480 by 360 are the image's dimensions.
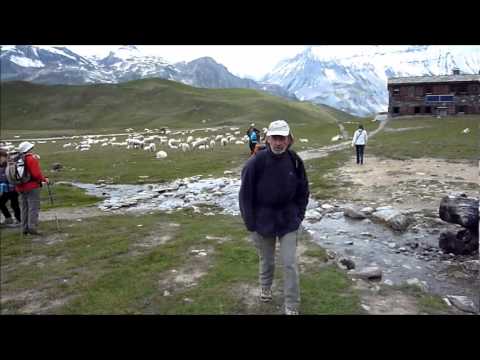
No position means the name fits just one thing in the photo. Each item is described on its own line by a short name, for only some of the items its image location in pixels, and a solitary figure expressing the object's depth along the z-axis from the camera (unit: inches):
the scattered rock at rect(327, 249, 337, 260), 315.9
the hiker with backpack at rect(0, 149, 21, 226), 408.8
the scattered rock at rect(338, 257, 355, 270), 295.4
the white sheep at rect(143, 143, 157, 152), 1465.3
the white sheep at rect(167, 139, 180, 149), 1583.4
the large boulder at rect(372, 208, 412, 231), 393.1
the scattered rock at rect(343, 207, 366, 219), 440.5
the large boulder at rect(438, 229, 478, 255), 310.8
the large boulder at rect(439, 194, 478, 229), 316.8
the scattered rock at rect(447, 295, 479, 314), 223.6
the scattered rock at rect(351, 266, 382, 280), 270.4
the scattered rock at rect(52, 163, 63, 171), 1011.9
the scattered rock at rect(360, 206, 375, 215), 453.7
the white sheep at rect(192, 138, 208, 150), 1544.5
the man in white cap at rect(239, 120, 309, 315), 208.4
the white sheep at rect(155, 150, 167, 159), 1204.7
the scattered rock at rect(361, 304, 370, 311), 223.1
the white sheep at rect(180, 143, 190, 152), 1429.6
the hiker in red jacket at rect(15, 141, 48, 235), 361.7
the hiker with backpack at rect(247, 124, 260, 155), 920.9
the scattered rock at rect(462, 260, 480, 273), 281.1
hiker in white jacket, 820.3
